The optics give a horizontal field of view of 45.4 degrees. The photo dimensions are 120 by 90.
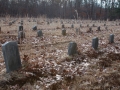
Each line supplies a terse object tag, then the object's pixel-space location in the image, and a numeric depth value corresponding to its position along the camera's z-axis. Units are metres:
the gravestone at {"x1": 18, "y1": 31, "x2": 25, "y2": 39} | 8.17
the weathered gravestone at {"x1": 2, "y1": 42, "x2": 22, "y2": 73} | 3.82
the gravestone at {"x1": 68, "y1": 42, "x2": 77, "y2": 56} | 5.49
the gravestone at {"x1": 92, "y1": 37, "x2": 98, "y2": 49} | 6.56
